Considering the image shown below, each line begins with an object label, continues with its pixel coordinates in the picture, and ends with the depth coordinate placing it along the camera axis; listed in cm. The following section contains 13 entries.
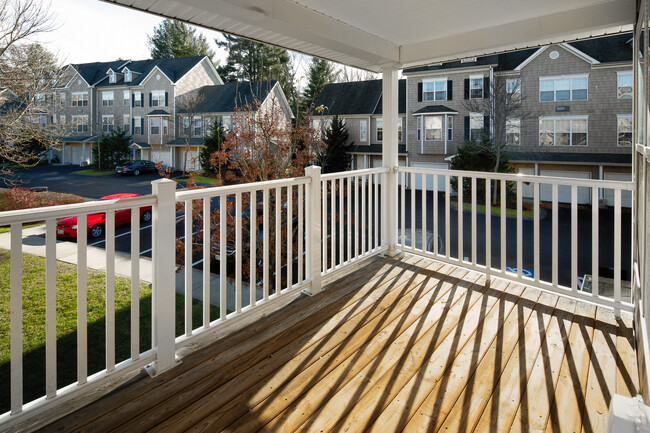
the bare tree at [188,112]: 1676
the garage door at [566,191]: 1544
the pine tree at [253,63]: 1706
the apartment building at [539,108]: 1467
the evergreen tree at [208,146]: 1018
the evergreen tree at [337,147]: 1756
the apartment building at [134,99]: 1196
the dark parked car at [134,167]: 1069
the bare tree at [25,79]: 719
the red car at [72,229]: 541
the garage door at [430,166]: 1741
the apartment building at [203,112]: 1520
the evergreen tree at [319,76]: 2197
